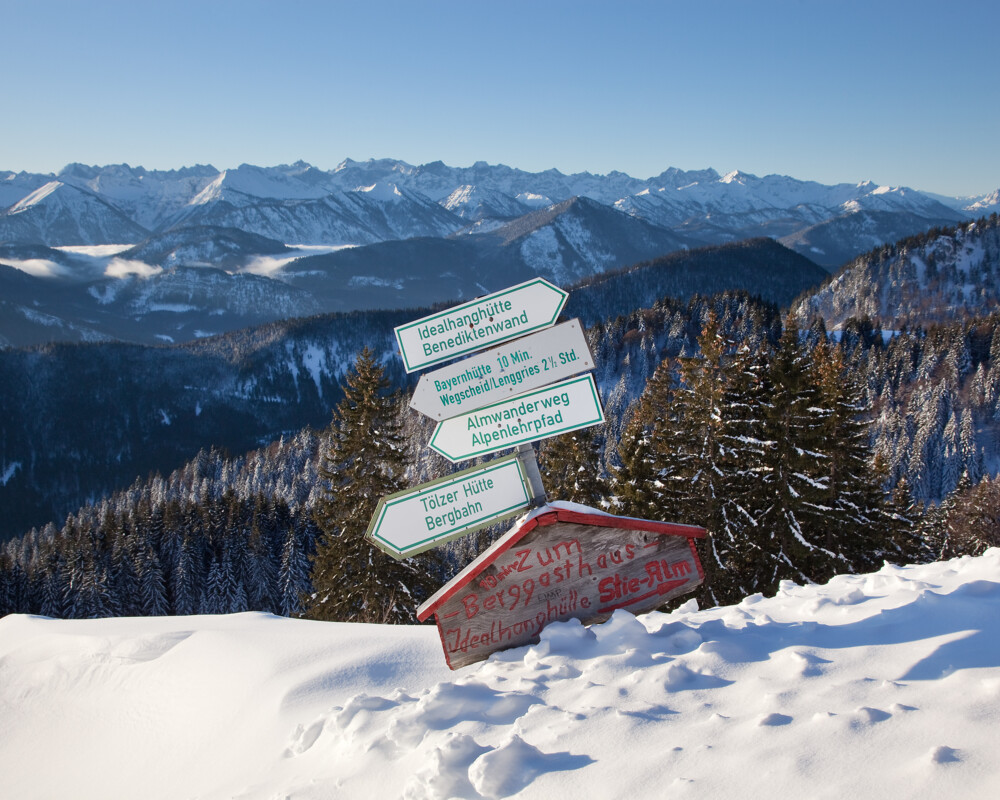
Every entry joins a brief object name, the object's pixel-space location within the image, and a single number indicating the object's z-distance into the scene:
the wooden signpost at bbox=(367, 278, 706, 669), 5.71
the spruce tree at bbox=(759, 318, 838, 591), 16.17
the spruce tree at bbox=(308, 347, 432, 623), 17.92
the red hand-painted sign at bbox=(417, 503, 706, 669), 5.54
